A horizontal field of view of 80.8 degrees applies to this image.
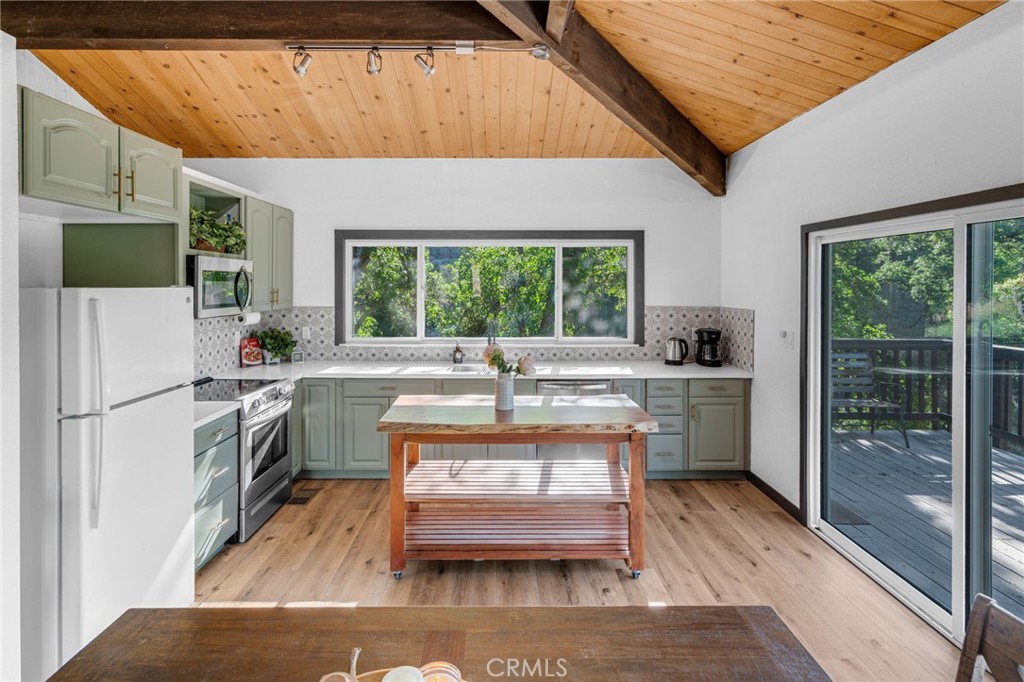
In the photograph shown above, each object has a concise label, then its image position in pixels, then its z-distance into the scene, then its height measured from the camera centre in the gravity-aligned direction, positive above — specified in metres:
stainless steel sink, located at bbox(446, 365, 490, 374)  4.91 -0.25
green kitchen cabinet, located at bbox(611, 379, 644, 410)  4.68 -0.38
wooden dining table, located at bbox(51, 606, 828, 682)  1.21 -0.66
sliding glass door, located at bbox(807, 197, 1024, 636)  2.38 -0.31
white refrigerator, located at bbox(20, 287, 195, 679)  2.11 -0.45
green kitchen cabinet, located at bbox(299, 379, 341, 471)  4.65 -0.66
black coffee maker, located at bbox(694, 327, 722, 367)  5.00 -0.06
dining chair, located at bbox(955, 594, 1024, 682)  1.08 -0.56
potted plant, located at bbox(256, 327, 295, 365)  5.02 -0.04
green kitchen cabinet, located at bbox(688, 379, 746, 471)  4.72 -0.68
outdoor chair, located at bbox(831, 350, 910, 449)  3.17 -0.30
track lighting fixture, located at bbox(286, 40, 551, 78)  3.11 +1.52
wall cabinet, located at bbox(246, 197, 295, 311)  4.50 +0.69
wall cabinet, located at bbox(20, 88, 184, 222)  2.28 +0.76
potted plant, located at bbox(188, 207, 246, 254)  3.61 +0.67
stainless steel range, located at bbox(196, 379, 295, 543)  3.58 -0.67
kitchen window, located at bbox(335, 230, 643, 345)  5.41 +0.42
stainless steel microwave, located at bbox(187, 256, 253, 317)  3.55 +0.34
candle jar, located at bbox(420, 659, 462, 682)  1.12 -0.63
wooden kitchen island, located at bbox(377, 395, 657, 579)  3.08 -0.81
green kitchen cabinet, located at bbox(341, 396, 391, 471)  4.67 -0.77
